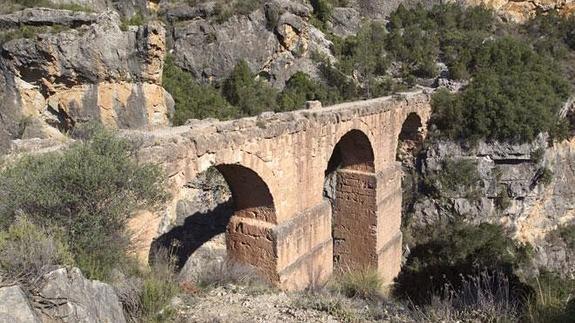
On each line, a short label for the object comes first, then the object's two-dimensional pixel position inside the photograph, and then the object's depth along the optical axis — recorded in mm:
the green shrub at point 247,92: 24938
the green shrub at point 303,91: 26234
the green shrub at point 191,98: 23359
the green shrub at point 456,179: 19219
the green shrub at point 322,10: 33312
